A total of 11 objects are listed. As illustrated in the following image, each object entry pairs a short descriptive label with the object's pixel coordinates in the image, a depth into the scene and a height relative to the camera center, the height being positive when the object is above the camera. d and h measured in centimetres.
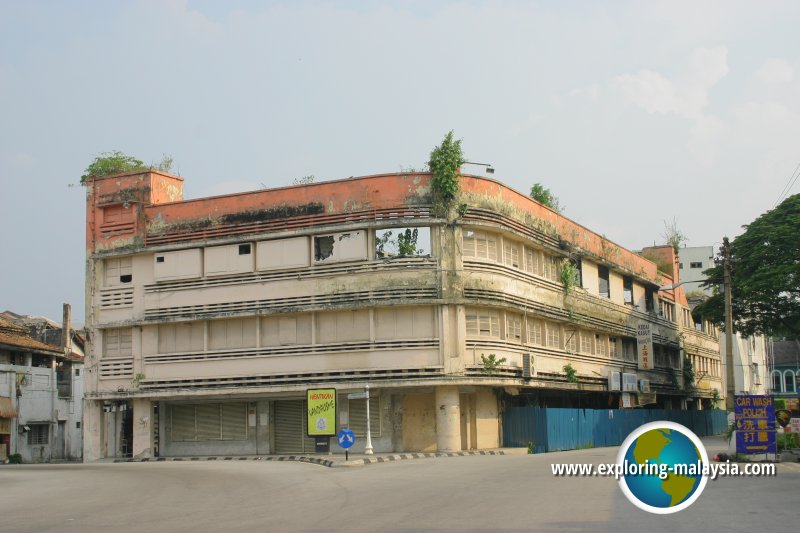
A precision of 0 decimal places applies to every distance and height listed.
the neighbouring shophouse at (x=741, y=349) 7794 +183
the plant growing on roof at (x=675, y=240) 6725 +941
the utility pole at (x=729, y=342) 3419 +103
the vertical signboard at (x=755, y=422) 2364 -130
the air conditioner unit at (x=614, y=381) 4891 -36
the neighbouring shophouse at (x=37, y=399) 4966 -51
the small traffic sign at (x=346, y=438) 2741 -163
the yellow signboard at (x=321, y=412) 3097 -98
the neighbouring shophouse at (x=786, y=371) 9650 -20
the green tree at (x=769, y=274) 4788 +489
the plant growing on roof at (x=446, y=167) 3653 +813
